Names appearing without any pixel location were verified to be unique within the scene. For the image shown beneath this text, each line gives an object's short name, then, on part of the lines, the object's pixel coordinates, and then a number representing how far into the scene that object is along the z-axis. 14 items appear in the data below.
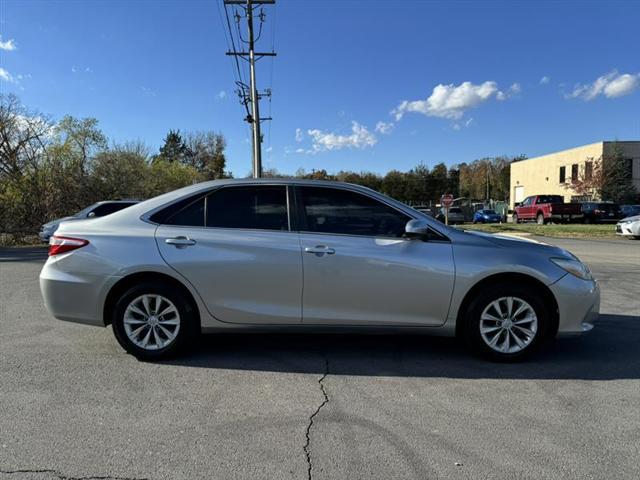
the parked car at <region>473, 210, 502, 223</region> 41.59
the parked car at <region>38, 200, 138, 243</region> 12.65
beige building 46.12
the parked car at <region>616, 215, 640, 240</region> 20.19
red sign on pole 23.98
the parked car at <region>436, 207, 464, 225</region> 41.75
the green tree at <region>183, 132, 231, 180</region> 80.12
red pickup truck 32.47
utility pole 28.03
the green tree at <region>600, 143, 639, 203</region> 42.75
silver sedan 4.44
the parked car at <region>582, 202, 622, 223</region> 32.34
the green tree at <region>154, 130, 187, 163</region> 86.94
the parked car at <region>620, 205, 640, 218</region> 33.42
